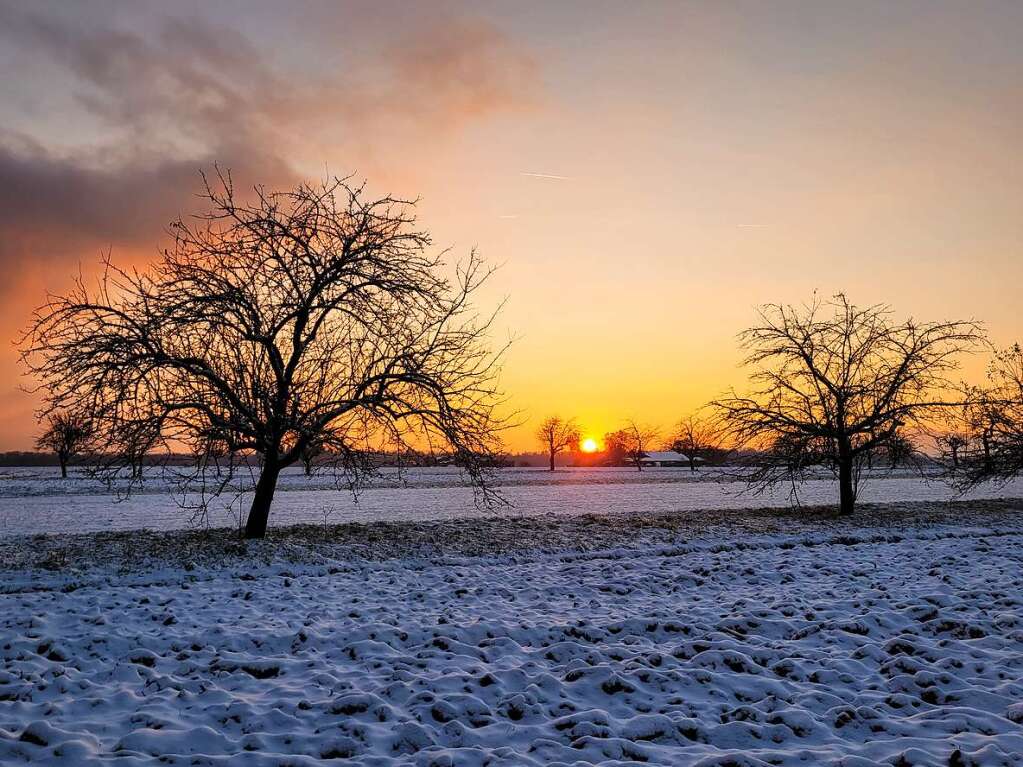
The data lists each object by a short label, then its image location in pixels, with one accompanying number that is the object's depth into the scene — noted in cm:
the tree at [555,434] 11931
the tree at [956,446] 2703
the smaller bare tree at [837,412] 2355
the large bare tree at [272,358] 1428
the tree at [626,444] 13738
